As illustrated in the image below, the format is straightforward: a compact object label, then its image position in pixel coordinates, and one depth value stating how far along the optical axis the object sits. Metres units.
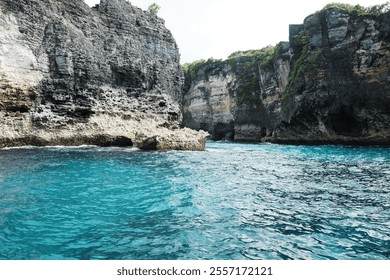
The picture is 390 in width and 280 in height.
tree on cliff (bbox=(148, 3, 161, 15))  48.25
